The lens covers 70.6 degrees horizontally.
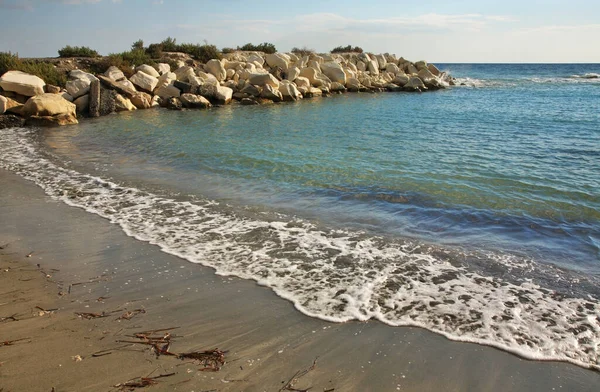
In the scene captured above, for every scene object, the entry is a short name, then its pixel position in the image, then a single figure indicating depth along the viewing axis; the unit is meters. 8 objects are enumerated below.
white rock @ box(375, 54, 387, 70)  42.09
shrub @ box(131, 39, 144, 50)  35.02
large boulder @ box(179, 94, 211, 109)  23.81
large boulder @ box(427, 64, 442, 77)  43.55
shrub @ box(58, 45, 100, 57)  30.89
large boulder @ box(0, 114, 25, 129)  17.66
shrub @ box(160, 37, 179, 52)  35.88
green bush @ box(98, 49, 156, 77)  26.78
